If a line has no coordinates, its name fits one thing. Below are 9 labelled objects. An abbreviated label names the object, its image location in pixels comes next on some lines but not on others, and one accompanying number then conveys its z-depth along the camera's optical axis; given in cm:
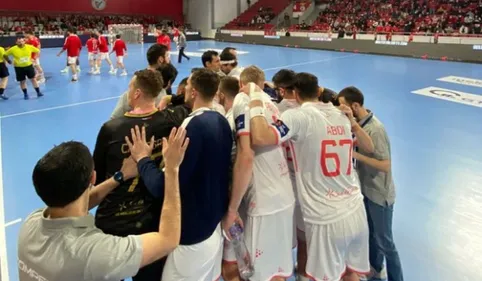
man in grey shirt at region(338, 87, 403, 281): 310
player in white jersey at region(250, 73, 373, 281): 269
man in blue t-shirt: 210
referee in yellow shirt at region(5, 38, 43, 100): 1091
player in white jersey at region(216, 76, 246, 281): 276
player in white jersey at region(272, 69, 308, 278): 303
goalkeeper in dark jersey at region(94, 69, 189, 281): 226
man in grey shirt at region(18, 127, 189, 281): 147
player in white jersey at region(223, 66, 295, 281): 262
